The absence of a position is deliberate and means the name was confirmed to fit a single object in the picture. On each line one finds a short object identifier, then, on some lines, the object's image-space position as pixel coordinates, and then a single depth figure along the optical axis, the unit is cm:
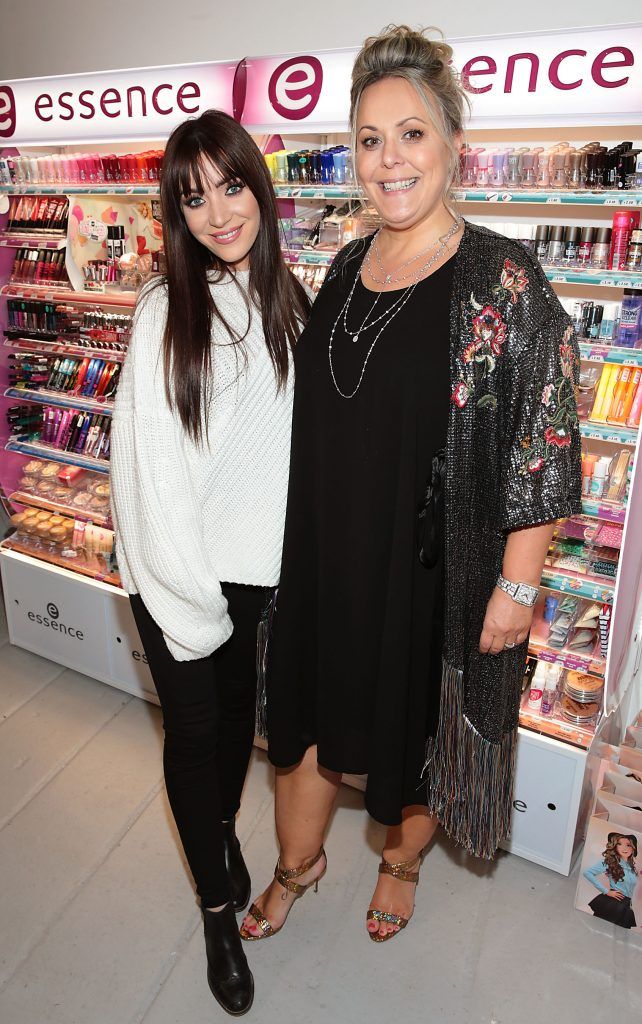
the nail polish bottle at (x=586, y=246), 190
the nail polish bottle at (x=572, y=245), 191
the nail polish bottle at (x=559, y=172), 185
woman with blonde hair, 134
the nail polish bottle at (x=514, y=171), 191
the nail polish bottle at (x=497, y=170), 194
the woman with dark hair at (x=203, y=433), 149
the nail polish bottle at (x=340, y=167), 214
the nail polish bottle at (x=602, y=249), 188
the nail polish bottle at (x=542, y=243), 195
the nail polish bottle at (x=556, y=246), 193
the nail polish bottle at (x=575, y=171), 183
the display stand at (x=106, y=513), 199
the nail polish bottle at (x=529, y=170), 189
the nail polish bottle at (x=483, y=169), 195
